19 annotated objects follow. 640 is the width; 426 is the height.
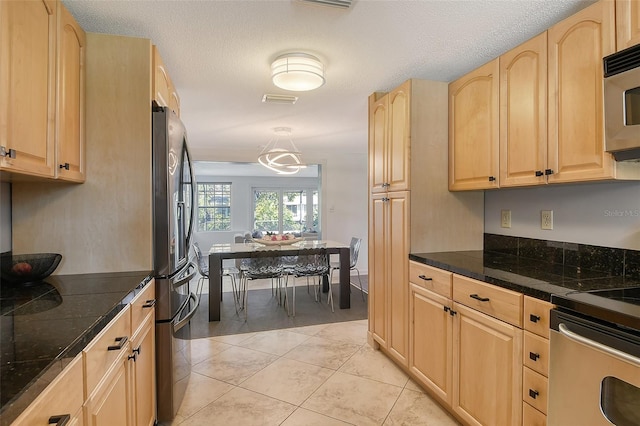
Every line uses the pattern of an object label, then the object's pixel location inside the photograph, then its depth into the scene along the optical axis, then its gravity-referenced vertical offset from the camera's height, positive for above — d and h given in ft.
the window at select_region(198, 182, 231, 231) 30.22 +0.72
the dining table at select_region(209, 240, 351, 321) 12.10 -1.50
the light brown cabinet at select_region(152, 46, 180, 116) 6.35 +2.73
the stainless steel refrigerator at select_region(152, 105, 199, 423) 6.09 -0.91
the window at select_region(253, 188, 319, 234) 31.86 +0.39
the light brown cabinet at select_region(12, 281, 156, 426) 2.68 -1.74
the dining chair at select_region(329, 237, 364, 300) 15.37 -1.74
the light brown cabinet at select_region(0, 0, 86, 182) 3.76 +1.61
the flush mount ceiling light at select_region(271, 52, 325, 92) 7.05 +3.03
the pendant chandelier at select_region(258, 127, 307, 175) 13.91 +3.04
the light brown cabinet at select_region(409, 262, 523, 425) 4.97 -2.41
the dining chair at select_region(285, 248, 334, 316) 13.16 -1.94
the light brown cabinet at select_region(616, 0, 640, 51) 4.43 +2.54
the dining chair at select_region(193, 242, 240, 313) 13.41 -2.32
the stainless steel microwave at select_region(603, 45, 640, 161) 4.37 +1.48
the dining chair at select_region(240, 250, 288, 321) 12.59 -2.01
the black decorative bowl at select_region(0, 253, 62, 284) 4.90 -0.78
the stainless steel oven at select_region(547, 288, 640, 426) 3.48 -1.63
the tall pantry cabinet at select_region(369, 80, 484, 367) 7.72 +0.34
